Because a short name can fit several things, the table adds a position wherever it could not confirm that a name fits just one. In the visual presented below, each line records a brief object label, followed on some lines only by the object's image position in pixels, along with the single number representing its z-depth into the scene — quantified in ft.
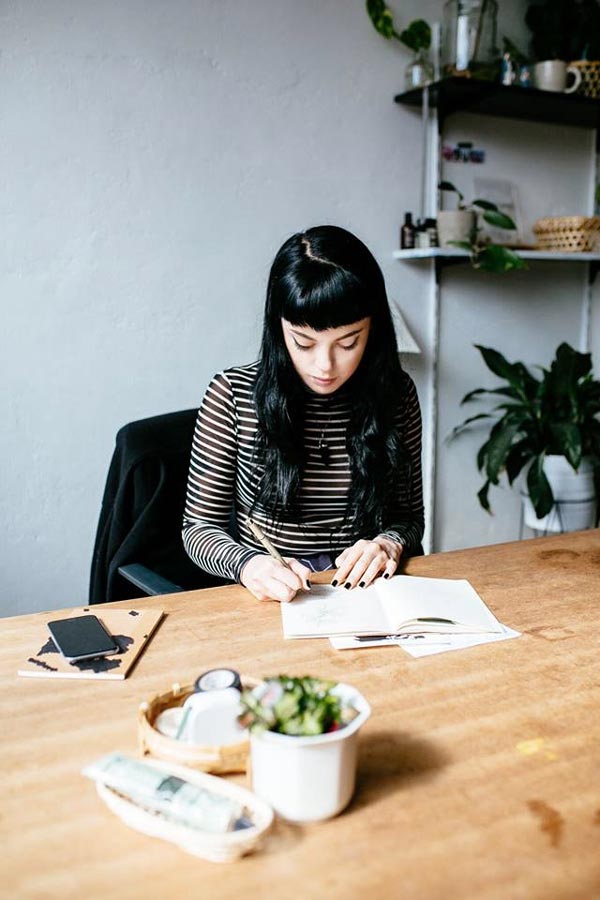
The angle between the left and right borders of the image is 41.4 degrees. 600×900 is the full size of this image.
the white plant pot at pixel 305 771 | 2.36
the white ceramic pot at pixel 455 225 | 8.82
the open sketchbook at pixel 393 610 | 3.77
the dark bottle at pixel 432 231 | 8.91
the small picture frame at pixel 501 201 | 9.53
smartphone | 3.50
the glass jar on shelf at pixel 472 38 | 8.59
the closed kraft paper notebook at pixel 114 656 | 3.37
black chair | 5.67
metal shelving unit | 8.58
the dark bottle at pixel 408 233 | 8.98
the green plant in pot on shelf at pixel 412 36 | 8.44
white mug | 8.95
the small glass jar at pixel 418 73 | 8.61
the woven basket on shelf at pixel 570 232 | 9.30
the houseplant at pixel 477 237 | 8.72
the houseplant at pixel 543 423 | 9.02
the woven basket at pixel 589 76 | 9.06
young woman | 4.83
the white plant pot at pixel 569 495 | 9.30
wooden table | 2.20
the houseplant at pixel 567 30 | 9.07
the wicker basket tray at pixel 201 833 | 2.23
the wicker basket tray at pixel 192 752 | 2.62
